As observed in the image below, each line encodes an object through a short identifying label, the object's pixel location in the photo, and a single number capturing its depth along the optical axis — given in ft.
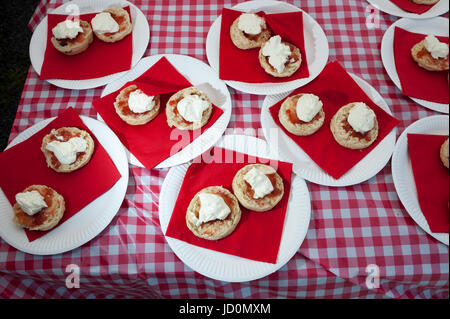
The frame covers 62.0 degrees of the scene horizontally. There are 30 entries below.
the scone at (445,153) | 1.72
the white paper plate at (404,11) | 2.31
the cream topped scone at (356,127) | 1.95
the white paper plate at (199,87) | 2.00
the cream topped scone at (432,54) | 2.05
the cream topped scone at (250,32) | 2.24
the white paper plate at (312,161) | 1.93
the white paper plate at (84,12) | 2.20
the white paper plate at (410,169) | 1.80
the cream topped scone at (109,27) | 2.28
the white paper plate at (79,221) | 1.80
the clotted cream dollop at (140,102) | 2.04
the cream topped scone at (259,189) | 1.85
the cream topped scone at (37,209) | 1.79
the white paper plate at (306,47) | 2.17
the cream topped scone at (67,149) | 1.93
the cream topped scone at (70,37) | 2.23
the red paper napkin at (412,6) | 2.33
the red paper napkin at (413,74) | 2.04
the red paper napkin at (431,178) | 1.71
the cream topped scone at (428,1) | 2.33
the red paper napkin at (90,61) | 2.22
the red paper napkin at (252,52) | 2.21
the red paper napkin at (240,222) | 1.82
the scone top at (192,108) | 2.02
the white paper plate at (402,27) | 2.19
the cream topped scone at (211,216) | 1.79
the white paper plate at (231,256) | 1.76
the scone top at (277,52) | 2.14
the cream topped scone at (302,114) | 1.99
